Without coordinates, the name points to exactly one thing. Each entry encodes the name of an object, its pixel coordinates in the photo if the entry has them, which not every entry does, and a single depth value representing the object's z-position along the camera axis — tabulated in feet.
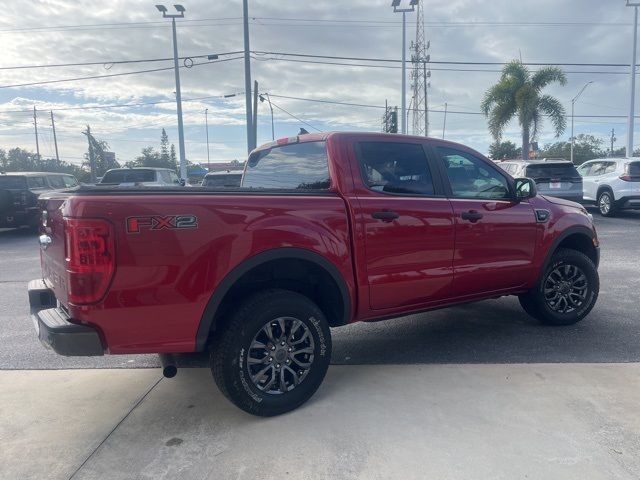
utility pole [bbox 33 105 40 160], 210.45
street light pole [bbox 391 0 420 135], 75.72
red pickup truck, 9.72
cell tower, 125.39
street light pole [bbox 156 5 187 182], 74.41
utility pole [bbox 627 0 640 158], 80.33
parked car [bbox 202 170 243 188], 42.09
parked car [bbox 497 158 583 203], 44.80
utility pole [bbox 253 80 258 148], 90.05
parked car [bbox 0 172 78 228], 43.37
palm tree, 79.10
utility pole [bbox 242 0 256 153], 64.55
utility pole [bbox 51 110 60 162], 223.06
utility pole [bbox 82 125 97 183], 127.18
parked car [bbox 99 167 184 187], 47.96
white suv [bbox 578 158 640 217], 47.39
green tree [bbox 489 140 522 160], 176.96
